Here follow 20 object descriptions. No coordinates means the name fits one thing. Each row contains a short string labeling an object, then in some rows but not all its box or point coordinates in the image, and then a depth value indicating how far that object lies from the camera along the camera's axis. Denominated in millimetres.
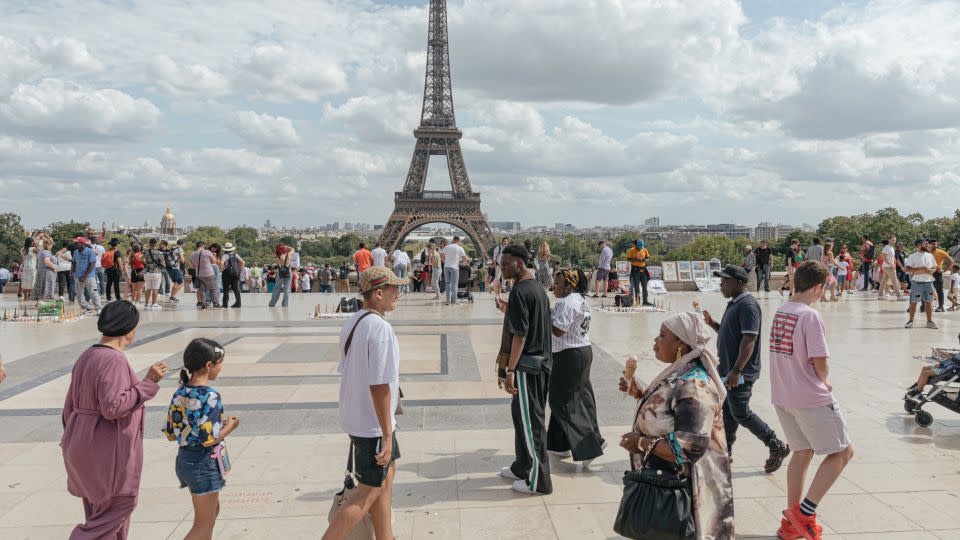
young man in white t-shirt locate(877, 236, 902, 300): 17641
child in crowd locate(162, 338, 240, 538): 3584
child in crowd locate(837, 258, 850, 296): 20000
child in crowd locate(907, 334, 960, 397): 6633
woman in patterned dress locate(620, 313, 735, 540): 3107
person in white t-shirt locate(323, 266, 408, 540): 3656
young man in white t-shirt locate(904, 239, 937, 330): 12289
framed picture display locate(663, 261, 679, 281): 24086
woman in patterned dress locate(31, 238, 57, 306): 15930
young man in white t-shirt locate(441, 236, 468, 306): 17281
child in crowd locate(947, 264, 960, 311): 16775
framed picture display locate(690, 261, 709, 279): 24203
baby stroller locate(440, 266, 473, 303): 18938
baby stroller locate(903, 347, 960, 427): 6445
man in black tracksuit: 4887
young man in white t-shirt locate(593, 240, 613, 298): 18500
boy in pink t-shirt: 4238
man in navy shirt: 5184
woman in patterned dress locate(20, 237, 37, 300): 17078
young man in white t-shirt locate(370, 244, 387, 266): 17031
